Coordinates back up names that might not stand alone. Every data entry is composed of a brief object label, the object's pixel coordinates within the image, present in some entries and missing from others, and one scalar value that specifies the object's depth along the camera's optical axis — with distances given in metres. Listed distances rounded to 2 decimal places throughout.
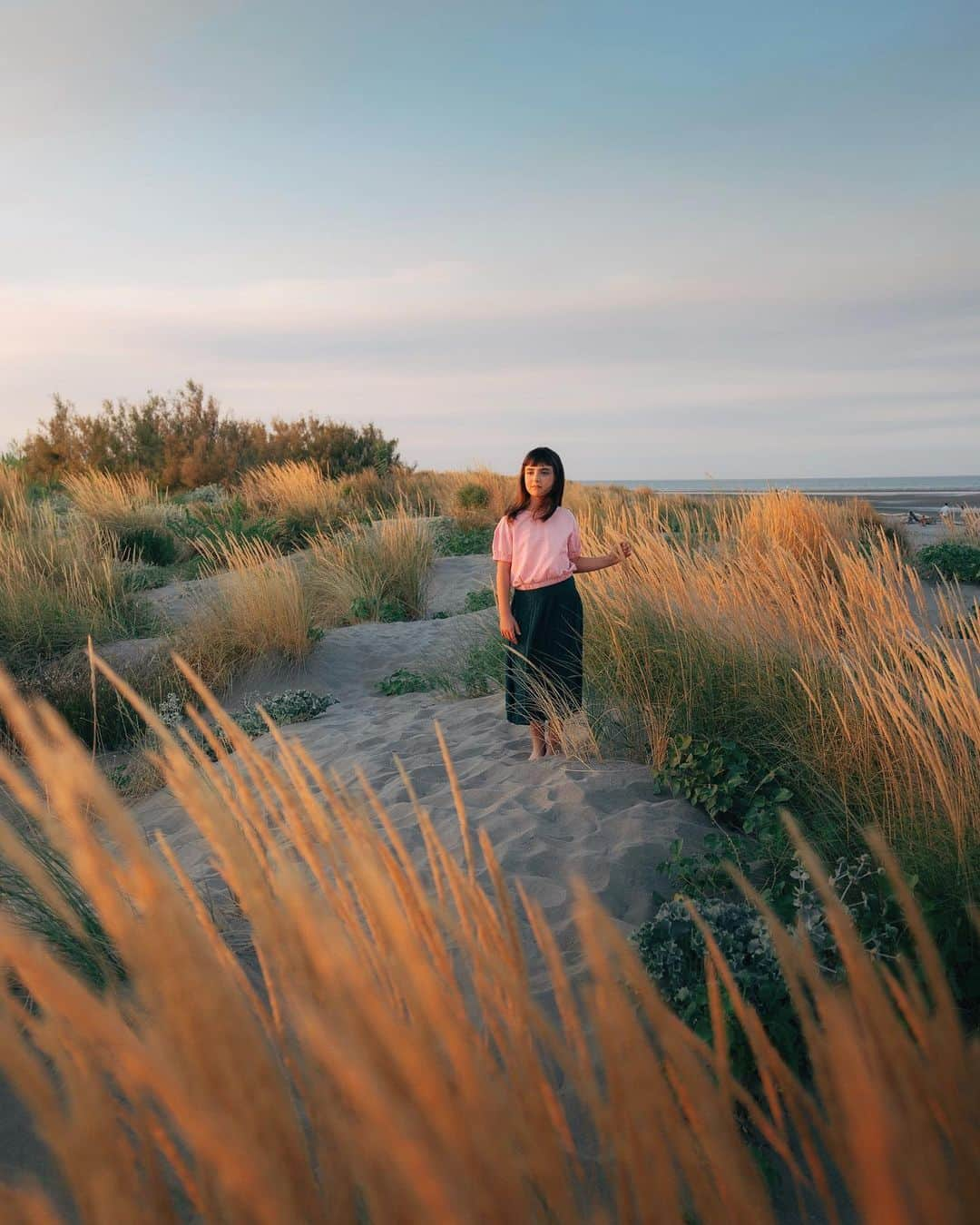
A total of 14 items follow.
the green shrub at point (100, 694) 6.69
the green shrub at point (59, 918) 2.84
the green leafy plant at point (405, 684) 7.46
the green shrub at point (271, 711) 6.32
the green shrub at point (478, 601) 10.07
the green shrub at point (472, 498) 17.59
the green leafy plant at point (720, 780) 3.98
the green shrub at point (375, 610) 10.31
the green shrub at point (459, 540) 14.16
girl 5.24
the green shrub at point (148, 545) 12.74
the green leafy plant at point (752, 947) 2.60
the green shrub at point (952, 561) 9.78
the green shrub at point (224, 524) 12.60
